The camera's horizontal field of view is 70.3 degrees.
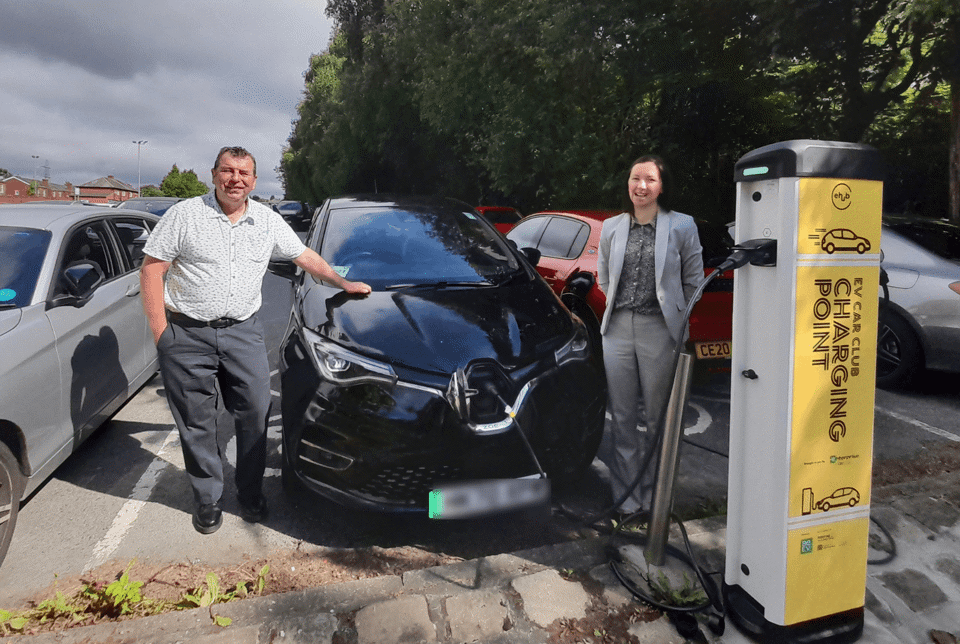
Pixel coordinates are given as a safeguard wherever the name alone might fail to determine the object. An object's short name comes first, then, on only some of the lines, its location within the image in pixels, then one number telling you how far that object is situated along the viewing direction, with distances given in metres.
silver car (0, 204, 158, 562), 3.04
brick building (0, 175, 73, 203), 124.35
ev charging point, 2.17
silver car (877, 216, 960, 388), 5.09
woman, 3.10
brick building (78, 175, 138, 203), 142.90
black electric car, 2.89
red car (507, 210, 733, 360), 4.61
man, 3.09
